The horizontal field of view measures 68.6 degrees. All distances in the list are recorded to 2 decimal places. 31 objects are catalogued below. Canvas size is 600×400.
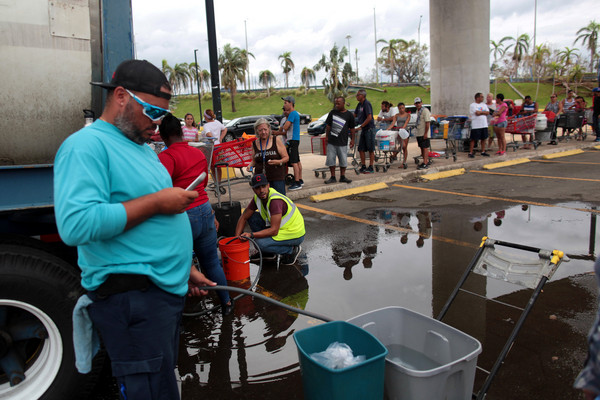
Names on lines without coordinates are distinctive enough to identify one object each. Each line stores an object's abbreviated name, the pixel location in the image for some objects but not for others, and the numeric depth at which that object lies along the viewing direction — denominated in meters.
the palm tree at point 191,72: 83.38
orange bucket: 4.74
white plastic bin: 2.23
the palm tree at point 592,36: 71.88
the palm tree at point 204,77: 81.44
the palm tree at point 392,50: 78.35
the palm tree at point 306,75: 78.31
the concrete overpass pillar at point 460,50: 15.88
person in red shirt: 3.88
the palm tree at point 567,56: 69.02
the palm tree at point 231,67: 63.12
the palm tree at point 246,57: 65.50
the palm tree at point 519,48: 78.31
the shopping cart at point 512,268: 2.51
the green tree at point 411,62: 79.75
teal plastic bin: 2.12
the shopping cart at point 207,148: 5.58
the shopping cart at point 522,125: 13.95
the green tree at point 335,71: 53.34
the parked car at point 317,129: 26.59
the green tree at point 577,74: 55.90
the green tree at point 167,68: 69.66
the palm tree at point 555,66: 62.90
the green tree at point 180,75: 80.19
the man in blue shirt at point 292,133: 9.26
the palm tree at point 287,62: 76.50
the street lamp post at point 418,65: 79.18
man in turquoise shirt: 1.66
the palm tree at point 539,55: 70.44
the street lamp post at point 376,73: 82.50
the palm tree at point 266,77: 76.38
